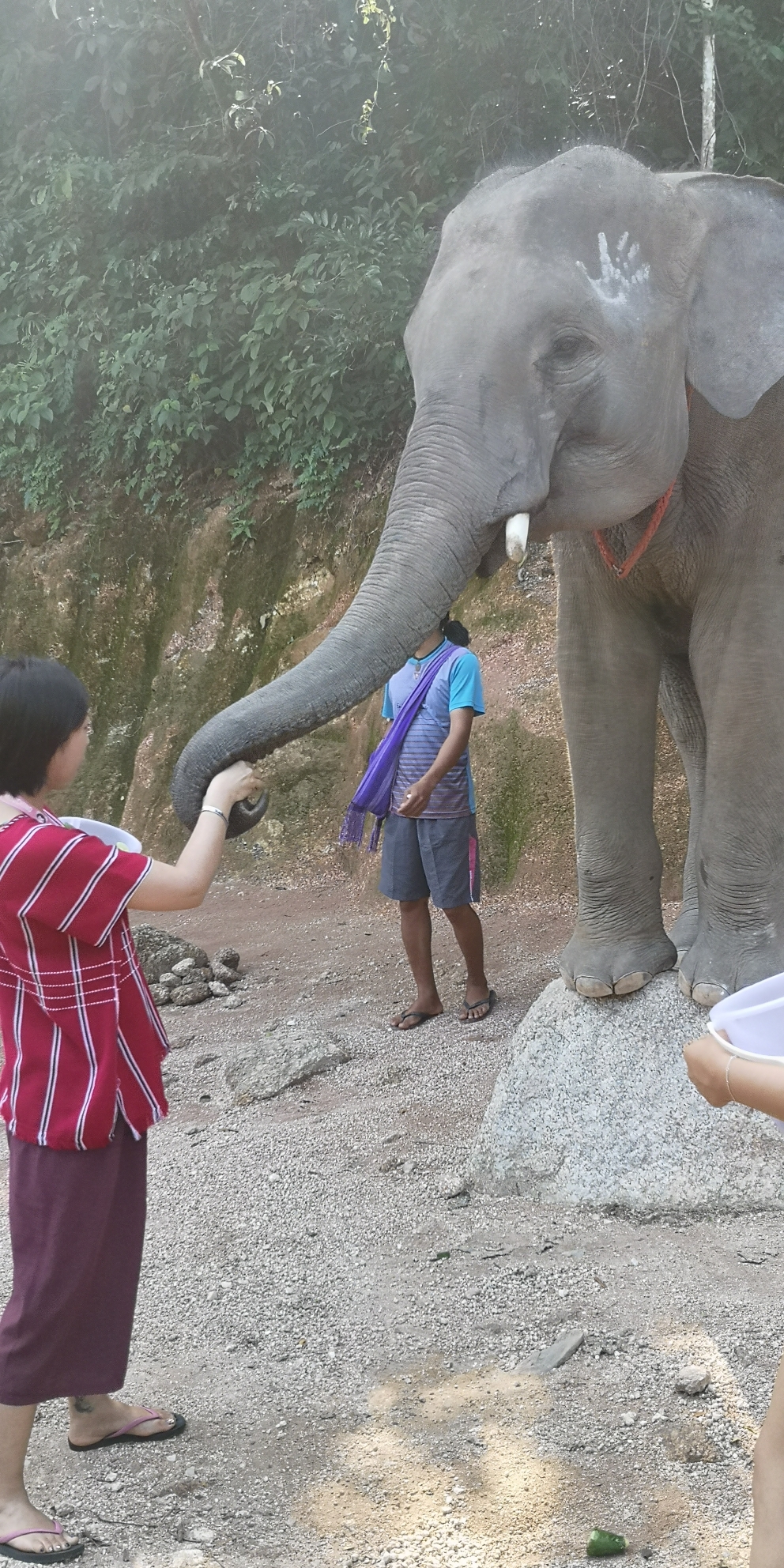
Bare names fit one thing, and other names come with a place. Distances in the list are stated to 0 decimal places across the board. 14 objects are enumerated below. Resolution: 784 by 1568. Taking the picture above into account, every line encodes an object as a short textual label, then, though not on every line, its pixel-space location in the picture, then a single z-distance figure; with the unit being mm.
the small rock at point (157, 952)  7016
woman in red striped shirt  2514
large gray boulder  3691
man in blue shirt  5512
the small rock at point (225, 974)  7039
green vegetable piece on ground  2436
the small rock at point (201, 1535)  2580
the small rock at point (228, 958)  7249
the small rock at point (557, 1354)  3066
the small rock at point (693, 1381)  2891
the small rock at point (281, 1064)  5078
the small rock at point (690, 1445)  2695
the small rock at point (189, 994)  6773
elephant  3049
